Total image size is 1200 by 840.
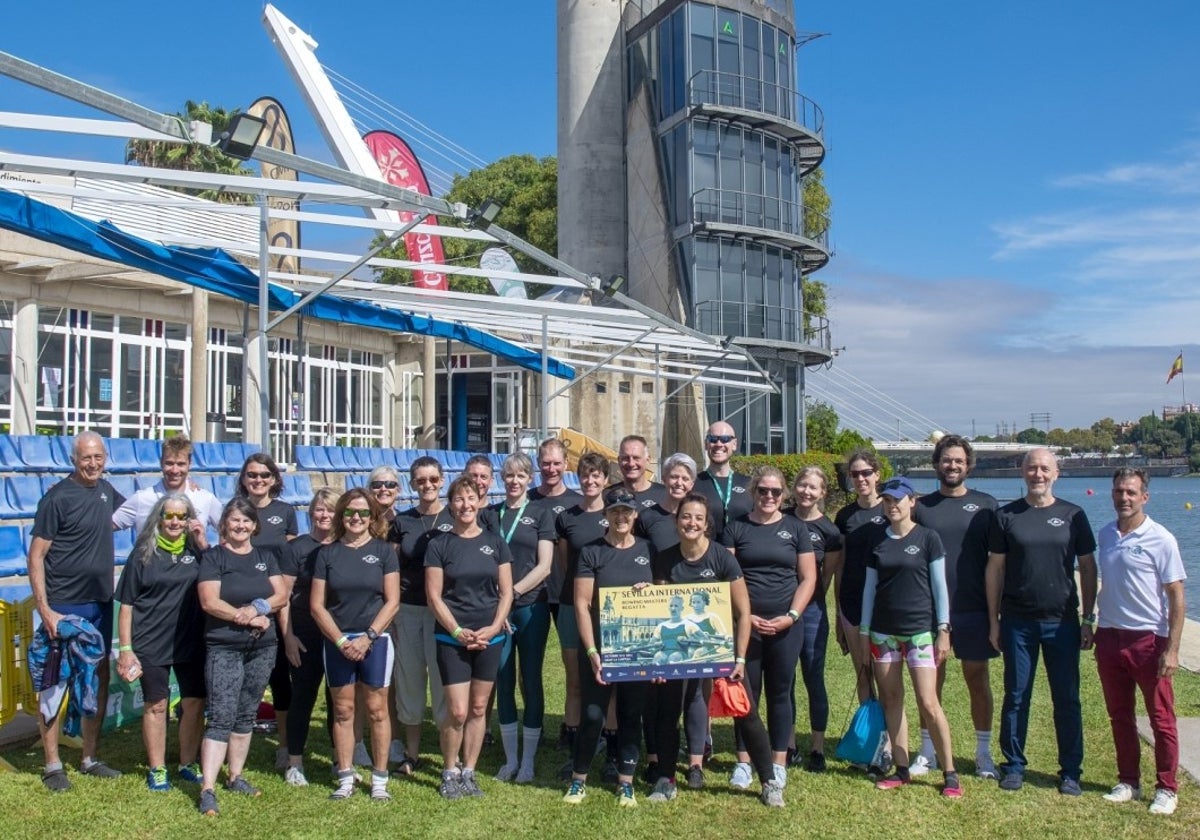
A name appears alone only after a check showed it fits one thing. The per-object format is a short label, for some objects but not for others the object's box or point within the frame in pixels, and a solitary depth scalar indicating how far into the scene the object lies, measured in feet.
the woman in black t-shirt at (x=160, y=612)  18.02
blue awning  31.55
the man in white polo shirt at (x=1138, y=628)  17.93
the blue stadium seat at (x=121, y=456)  34.78
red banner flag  68.03
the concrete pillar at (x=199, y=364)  59.16
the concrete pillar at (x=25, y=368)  55.47
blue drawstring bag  19.65
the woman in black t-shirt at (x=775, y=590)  18.88
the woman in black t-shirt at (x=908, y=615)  18.70
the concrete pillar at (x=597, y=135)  110.22
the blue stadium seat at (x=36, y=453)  32.55
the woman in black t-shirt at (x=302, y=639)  19.19
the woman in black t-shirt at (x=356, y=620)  18.08
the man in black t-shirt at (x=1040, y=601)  18.86
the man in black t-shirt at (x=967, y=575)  19.67
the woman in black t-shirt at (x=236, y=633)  17.79
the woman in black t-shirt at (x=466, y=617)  18.33
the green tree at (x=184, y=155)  94.74
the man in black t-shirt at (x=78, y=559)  18.20
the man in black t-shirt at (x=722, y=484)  20.92
